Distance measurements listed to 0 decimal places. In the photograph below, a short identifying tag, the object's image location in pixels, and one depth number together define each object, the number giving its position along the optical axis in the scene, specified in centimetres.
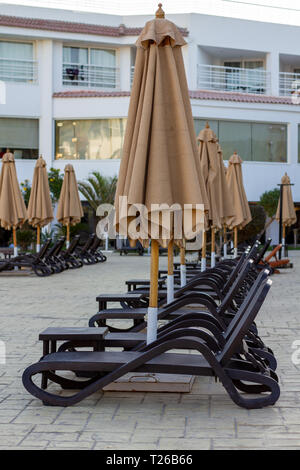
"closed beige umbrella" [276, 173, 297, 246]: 2418
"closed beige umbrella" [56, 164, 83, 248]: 2178
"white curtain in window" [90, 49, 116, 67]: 3588
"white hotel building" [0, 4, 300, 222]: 3394
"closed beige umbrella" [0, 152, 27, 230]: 1777
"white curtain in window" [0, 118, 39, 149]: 3394
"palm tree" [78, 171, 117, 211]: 3147
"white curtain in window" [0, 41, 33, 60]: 3459
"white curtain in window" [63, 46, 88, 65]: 3541
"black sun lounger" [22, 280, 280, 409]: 466
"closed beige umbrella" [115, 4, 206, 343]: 525
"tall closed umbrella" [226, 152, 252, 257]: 1800
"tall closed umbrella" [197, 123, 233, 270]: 1209
